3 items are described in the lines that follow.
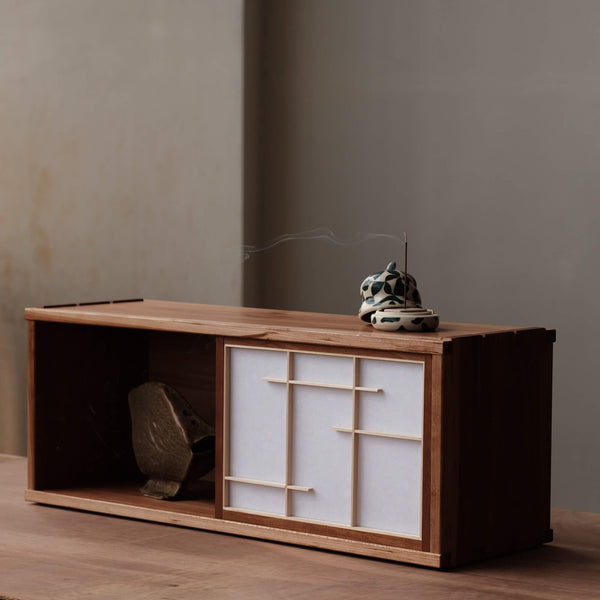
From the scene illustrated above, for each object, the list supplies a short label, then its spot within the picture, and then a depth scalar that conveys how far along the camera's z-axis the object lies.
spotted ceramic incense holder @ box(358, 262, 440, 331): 3.28
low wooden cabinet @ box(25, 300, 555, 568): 3.14
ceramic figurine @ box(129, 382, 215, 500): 3.81
